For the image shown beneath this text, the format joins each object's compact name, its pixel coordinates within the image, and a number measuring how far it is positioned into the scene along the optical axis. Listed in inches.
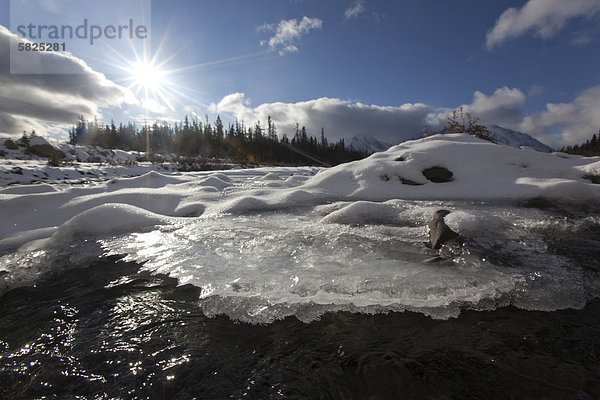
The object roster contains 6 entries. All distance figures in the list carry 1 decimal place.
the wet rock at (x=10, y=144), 410.7
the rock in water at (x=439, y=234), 95.9
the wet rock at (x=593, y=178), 179.5
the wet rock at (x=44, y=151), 425.1
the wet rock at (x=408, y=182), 211.6
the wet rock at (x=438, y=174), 213.5
